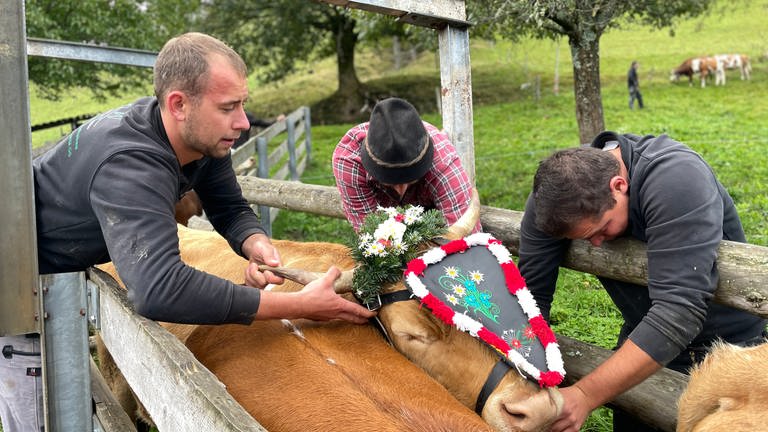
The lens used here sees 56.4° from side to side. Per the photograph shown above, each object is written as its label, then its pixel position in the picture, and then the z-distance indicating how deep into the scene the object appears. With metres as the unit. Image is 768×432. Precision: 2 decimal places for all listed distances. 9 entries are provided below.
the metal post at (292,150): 13.46
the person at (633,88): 22.33
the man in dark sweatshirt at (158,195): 2.32
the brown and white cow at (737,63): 28.64
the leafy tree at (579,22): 7.92
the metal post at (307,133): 17.31
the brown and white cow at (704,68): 28.25
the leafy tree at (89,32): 16.19
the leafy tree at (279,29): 24.98
